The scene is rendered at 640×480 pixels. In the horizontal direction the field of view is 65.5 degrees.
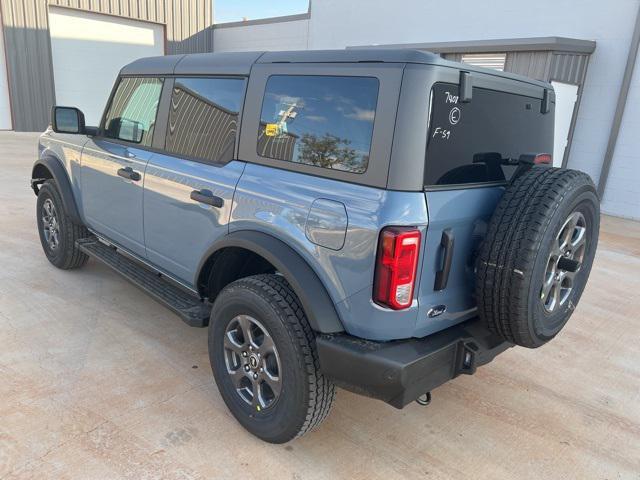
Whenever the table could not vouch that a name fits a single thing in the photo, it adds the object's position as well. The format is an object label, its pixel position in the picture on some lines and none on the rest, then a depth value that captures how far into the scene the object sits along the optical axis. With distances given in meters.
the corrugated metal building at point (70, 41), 15.14
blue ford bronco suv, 2.02
